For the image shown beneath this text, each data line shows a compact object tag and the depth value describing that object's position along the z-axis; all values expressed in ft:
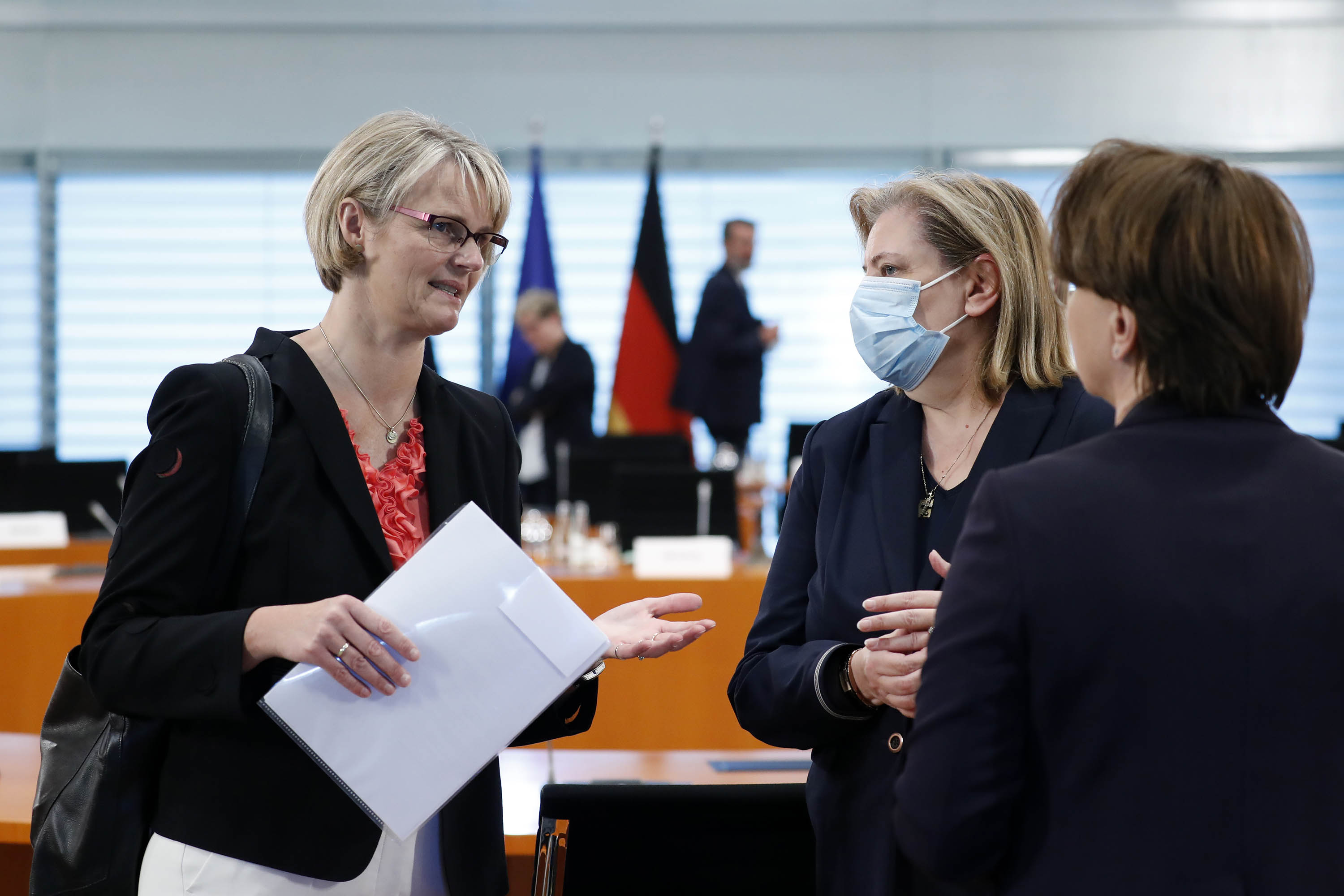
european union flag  26.76
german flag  26.71
